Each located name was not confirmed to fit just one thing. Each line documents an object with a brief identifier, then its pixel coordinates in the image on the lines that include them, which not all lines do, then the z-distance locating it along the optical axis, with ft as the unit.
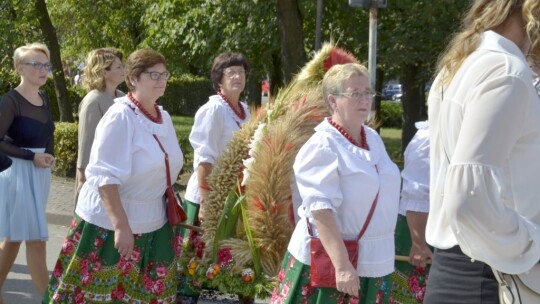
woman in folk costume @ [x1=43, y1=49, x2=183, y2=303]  17.38
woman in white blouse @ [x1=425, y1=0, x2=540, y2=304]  8.30
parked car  184.88
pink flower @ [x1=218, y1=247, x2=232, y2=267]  19.95
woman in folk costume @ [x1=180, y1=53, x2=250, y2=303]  22.07
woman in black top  21.93
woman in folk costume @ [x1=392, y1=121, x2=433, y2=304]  17.40
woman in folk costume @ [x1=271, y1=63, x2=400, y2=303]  14.01
